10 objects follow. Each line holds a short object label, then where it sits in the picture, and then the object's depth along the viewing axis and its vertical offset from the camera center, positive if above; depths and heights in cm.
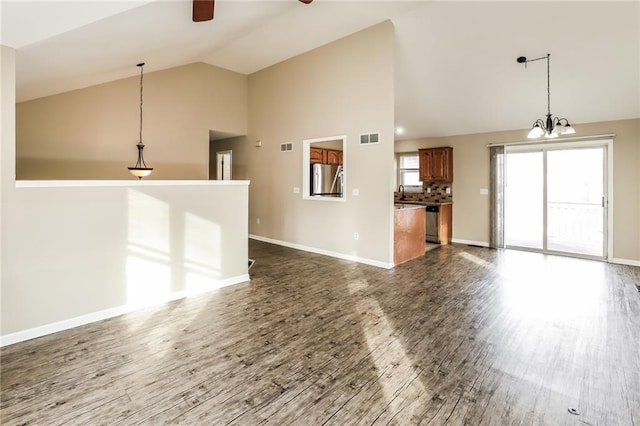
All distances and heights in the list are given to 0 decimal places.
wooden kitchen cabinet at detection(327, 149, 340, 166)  750 +131
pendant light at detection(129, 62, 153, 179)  468 +91
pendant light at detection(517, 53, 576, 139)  416 +106
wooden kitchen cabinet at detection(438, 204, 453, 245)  749 -24
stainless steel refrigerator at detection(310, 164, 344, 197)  671 +70
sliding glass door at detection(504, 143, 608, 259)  605 +28
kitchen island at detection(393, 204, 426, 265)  555 -35
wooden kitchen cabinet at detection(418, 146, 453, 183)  754 +114
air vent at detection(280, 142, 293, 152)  676 +138
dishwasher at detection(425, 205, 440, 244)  748 -25
